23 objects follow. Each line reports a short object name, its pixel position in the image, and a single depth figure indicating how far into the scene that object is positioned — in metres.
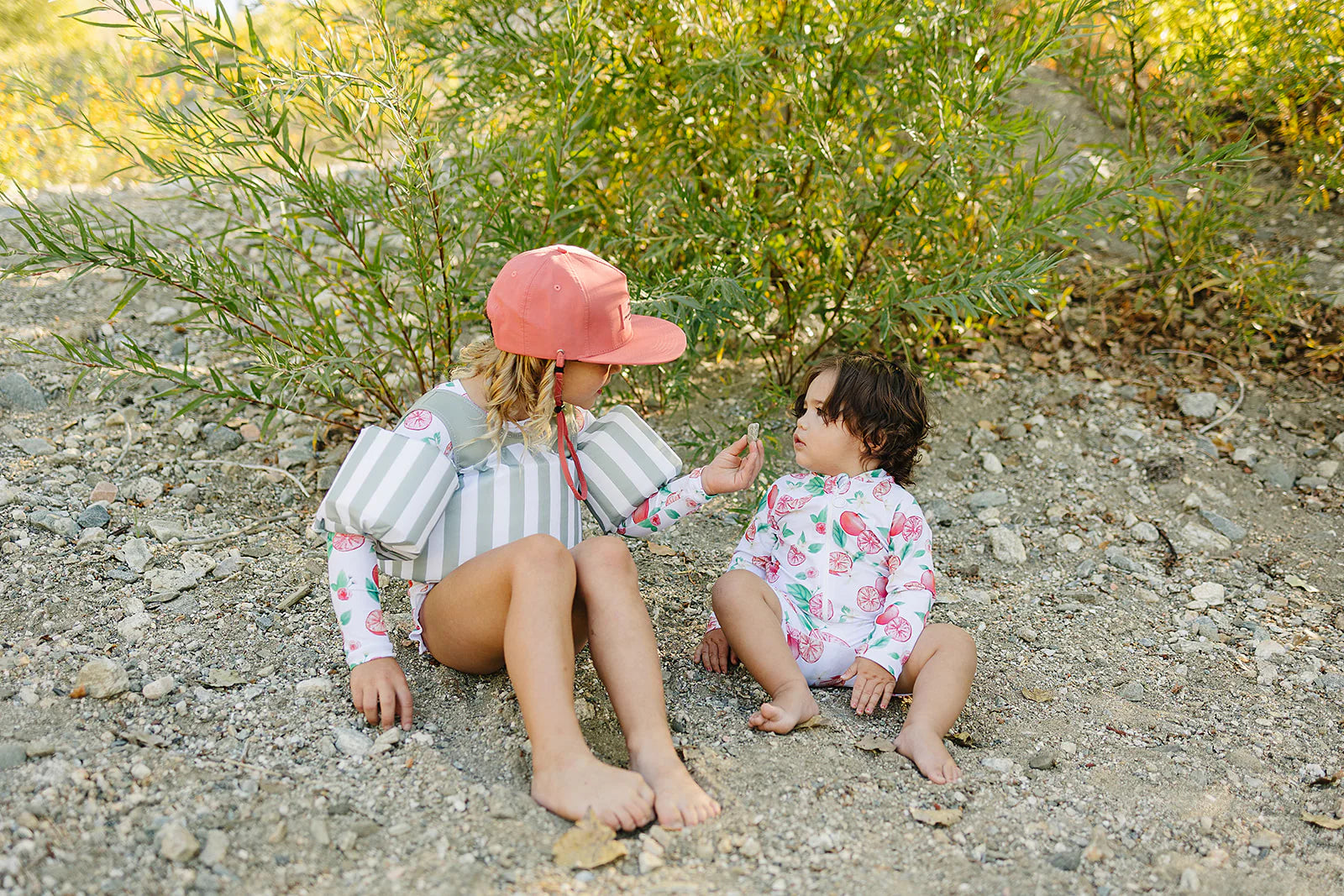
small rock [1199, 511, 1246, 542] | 2.89
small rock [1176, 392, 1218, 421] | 3.36
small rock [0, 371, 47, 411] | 2.92
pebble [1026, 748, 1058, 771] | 1.94
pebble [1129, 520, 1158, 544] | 2.87
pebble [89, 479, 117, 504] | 2.58
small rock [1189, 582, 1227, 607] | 2.62
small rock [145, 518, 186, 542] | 2.49
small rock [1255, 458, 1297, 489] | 3.10
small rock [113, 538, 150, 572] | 2.36
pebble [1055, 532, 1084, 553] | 2.83
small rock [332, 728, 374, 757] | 1.81
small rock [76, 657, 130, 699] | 1.88
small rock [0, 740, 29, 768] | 1.64
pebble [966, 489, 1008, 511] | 2.98
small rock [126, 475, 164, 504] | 2.63
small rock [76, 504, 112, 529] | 2.47
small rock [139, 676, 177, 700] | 1.90
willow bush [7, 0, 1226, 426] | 2.31
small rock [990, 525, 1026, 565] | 2.79
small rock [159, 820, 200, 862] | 1.49
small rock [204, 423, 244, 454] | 2.92
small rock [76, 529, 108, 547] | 2.40
